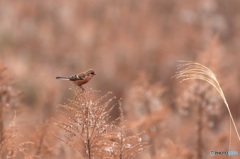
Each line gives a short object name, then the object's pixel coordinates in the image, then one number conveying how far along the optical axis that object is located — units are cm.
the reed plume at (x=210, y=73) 1474
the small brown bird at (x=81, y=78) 1747
